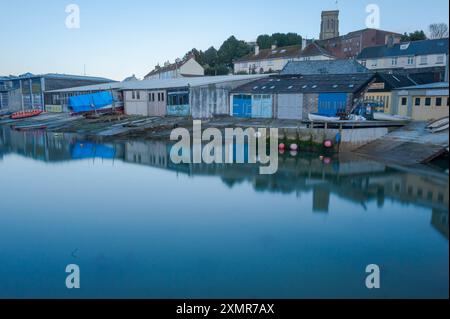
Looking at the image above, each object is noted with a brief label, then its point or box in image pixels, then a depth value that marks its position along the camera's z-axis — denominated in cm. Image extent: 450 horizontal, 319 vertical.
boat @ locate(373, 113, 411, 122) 2447
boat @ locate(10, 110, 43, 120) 4873
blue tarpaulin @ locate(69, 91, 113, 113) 4134
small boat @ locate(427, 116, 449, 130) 2045
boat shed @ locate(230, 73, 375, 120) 2677
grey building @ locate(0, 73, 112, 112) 5222
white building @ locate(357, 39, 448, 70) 4269
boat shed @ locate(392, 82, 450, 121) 2300
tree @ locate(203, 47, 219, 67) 6888
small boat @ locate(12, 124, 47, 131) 4025
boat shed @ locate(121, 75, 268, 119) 3325
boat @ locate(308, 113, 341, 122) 2420
